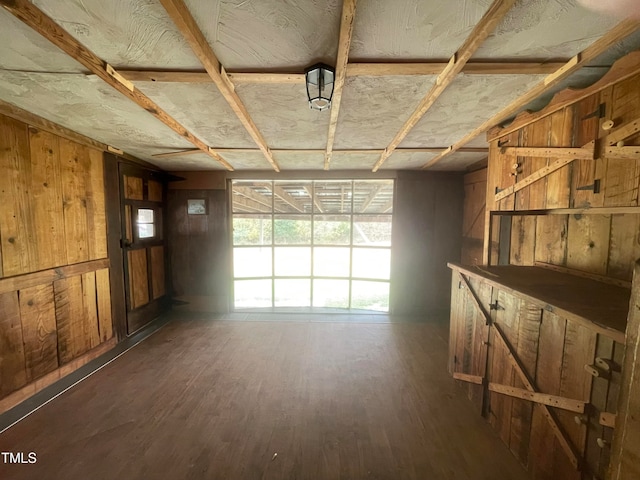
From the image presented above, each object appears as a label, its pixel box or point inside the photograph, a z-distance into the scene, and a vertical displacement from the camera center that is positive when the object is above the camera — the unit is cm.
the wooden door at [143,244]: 307 -29
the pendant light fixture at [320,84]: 129 +81
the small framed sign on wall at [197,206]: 390 +29
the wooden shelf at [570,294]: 95 -36
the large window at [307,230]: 413 -11
